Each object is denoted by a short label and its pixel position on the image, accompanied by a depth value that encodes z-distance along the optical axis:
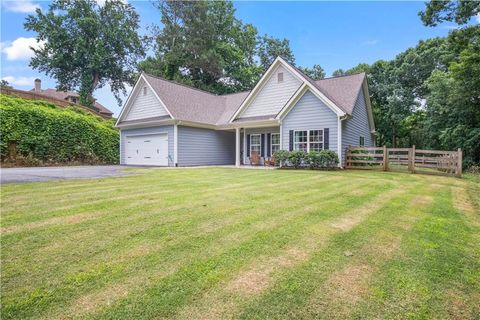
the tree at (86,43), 34.81
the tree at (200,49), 31.61
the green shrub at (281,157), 14.37
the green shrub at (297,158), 13.91
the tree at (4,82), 46.00
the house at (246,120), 14.51
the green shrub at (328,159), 13.23
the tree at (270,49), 36.31
